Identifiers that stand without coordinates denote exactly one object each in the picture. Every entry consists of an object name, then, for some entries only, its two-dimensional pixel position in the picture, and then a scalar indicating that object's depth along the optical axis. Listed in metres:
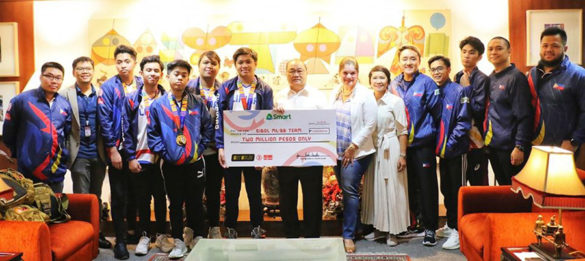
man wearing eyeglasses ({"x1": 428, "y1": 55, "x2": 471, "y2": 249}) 4.02
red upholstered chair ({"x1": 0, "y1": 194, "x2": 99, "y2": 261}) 2.71
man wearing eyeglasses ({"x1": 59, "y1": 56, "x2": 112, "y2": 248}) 3.96
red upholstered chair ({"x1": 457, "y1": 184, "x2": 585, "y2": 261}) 2.73
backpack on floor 3.03
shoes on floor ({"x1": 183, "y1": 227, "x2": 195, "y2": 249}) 3.98
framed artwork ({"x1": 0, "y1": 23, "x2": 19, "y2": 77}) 5.24
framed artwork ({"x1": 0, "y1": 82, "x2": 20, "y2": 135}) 5.26
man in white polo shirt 3.87
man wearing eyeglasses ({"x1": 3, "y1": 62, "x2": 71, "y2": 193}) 3.75
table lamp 2.35
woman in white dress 3.99
